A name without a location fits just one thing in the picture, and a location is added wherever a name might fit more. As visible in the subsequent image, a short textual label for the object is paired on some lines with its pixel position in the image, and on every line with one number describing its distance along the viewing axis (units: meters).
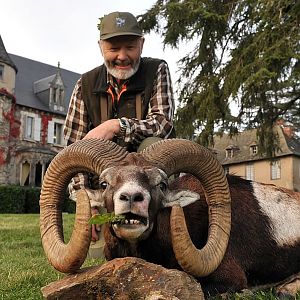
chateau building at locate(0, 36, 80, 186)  26.12
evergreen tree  7.93
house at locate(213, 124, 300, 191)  31.56
